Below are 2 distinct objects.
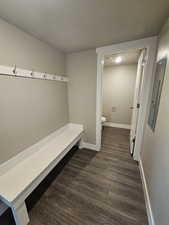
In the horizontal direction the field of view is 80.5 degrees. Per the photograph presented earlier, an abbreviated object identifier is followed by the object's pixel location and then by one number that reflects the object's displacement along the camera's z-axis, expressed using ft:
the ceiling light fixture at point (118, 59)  9.28
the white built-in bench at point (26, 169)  3.44
